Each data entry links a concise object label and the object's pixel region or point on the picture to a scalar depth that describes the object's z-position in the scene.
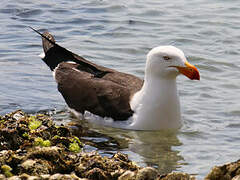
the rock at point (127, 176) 10.57
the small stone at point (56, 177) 9.84
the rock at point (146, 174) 10.54
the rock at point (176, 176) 10.33
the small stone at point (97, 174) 11.05
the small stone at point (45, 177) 9.87
